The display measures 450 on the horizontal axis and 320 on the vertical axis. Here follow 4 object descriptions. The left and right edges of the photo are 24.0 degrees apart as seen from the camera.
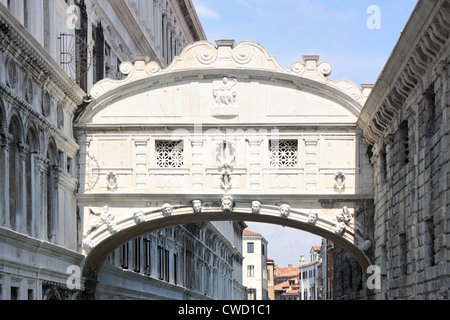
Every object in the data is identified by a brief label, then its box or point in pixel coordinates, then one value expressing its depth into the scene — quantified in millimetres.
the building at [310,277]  125750
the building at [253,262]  126500
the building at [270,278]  148750
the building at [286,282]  157375
